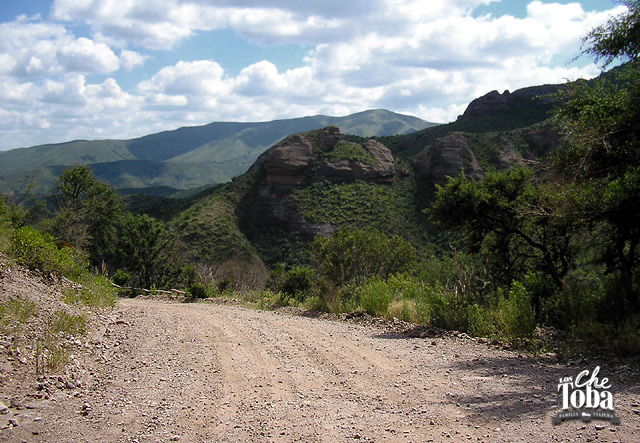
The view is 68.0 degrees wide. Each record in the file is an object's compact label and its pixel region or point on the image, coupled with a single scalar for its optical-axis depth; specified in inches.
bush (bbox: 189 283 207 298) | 796.0
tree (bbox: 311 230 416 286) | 681.6
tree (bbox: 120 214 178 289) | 1301.7
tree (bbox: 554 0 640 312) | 323.3
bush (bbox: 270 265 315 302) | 754.8
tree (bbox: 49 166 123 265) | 1503.4
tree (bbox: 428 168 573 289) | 484.4
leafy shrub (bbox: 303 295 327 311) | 565.7
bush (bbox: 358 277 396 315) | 466.3
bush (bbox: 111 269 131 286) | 1089.4
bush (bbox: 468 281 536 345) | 313.9
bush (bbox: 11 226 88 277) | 410.3
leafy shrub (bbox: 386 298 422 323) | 427.2
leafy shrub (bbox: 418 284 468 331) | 367.6
